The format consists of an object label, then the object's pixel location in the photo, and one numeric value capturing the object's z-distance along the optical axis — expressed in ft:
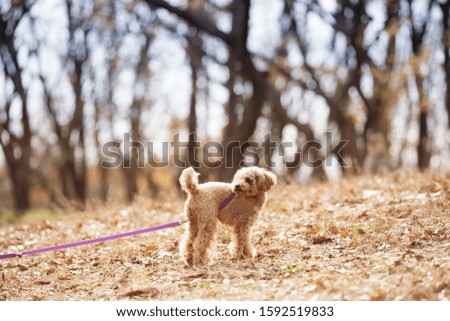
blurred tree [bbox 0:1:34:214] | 64.13
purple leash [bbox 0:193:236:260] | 17.95
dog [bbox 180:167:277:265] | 17.87
